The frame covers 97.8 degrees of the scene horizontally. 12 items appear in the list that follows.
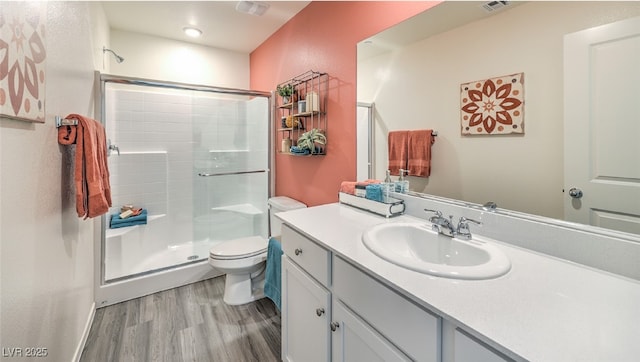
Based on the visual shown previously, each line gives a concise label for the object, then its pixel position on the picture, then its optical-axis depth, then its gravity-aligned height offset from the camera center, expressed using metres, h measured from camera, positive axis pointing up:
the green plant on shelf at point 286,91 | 2.52 +0.82
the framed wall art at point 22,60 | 0.72 +0.36
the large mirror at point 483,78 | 0.96 +0.42
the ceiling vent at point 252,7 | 2.31 +1.48
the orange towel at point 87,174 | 1.29 +0.04
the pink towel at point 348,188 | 1.69 -0.05
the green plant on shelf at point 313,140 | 2.16 +0.32
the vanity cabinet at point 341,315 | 0.74 -0.45
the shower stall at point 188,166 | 2.78 +0.16
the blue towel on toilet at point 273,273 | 1.96 -0.66
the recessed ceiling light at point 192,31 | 2.88 +1.59
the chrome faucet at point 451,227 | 1.11 -0.19
